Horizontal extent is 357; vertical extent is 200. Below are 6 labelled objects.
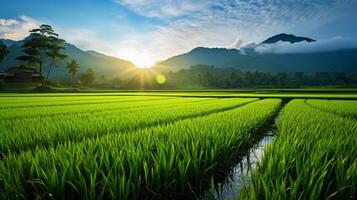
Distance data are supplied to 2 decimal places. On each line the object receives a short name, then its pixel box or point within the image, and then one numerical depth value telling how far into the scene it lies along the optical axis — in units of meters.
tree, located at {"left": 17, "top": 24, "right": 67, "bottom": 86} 47.47
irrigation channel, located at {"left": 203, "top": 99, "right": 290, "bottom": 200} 3.12
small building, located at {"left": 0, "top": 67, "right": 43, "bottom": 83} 49.67
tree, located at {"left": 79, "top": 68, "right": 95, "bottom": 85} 90.19
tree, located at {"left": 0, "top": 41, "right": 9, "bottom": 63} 48.19
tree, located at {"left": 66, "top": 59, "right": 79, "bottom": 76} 72.26
